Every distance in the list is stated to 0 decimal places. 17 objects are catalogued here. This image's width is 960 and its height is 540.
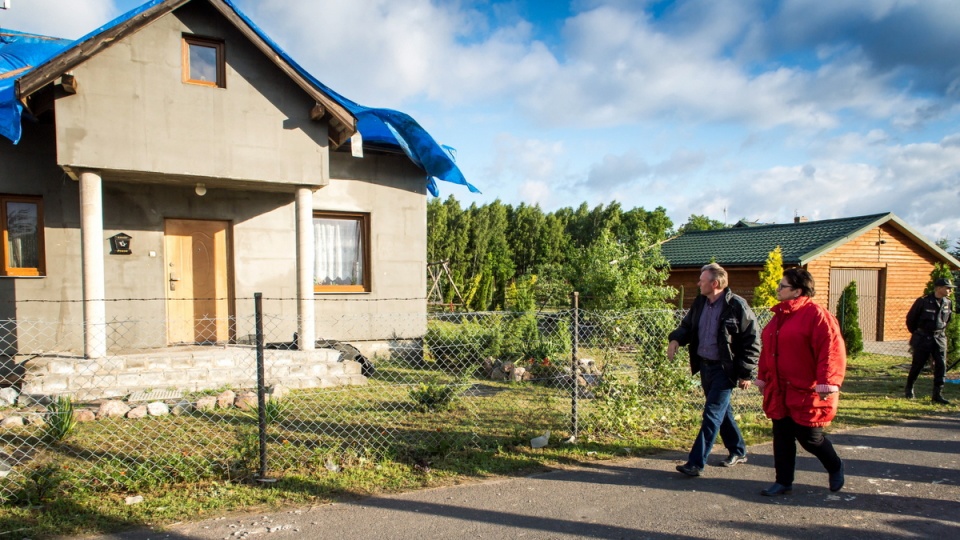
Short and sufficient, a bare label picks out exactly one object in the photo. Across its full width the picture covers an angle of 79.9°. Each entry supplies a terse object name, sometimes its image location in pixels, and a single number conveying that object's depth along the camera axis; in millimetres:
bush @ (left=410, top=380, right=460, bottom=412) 6930
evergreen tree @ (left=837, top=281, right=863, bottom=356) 13477
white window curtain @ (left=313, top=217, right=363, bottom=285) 11047
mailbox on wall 9336
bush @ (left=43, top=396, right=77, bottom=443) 5539
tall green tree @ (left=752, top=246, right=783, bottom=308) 13836
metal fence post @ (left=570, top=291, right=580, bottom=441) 5501
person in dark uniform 8219
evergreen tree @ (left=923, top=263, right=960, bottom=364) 11156
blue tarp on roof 10539
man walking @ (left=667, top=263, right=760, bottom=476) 4707
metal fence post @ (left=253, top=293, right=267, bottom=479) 4527
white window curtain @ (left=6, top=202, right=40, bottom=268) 9016
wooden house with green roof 16188
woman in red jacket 4164
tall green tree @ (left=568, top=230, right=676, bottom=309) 11797
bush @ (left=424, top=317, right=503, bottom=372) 10031
